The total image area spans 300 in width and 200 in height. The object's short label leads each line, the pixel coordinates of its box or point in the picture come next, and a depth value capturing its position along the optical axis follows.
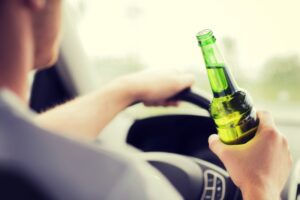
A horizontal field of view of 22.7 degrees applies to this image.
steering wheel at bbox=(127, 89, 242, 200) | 1.40
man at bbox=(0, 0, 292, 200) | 0.88
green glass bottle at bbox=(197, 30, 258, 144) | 1.25
